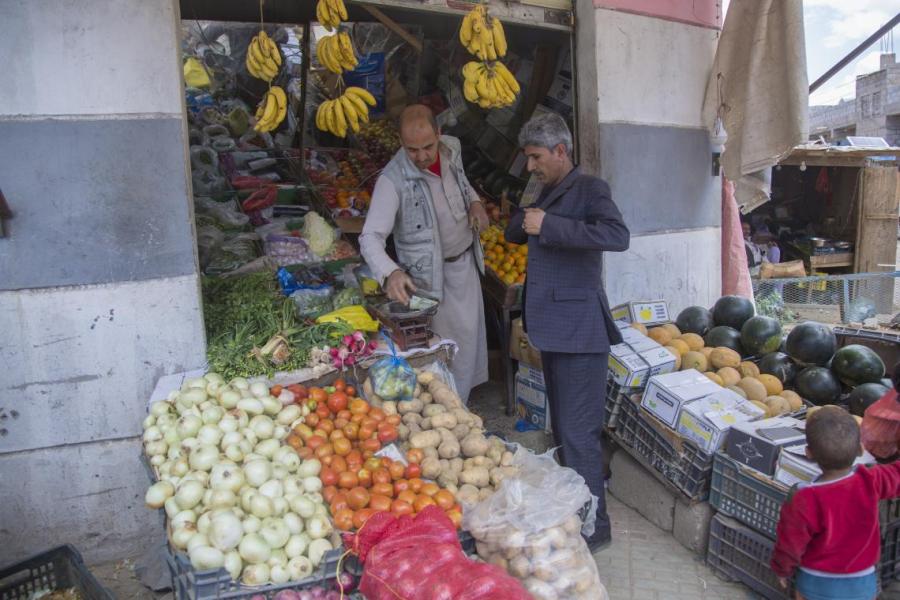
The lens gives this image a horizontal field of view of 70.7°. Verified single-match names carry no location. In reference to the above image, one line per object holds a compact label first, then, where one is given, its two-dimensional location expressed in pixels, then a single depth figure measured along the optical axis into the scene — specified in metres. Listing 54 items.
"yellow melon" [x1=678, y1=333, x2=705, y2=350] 4.26
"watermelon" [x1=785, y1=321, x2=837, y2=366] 3.94
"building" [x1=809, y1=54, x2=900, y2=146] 16.69
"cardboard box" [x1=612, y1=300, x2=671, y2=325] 4.64
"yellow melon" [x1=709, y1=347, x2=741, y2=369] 4.04
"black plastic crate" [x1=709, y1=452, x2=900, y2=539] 2.94
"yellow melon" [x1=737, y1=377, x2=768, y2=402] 3.72
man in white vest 3.73
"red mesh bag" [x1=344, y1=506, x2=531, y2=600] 1.80
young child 2.40
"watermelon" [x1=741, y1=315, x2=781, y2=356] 4.16
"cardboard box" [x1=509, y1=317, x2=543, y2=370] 4.65
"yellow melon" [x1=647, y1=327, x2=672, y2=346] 4.30
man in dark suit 3.01
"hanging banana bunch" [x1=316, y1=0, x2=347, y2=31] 3.59
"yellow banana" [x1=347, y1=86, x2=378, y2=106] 4.06
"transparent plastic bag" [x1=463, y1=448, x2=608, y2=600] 2.19
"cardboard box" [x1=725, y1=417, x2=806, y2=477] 3.03
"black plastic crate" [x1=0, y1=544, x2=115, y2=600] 2.73
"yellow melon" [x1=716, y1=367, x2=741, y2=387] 3.86
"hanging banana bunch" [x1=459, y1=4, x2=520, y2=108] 4.01
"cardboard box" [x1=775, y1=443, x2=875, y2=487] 2.83
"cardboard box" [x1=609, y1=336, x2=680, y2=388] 3.88
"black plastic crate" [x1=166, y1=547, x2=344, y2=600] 2.08
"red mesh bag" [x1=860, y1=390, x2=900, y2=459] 2.82
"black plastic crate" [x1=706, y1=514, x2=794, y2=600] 3.02
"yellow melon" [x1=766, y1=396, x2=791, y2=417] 3.56
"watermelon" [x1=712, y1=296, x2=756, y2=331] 4.49
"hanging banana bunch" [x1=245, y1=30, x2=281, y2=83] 3.66
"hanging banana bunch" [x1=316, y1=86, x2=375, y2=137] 4.04
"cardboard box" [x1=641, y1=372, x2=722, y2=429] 3.55
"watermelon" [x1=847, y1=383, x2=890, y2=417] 3.48
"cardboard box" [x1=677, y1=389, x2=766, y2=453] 3.33
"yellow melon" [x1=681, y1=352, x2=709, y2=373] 4.06
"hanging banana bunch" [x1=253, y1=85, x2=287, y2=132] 3.70
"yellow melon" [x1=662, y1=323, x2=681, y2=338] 4.39
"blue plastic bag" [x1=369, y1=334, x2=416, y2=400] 3.13
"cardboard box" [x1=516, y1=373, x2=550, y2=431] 4.62
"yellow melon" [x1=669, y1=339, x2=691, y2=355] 4.19
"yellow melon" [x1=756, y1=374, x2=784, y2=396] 3.79
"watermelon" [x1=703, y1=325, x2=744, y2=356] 4.29
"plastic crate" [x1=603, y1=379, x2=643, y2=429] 3.91
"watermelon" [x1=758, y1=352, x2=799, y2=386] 3.97
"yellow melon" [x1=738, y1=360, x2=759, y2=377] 3.95
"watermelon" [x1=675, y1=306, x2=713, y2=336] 4.59
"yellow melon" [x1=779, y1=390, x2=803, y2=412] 3.63
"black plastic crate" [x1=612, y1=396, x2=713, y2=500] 3.41
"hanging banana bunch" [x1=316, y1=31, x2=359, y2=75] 3.77
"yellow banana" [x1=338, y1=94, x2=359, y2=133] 4.03
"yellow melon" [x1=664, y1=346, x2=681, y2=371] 4.09
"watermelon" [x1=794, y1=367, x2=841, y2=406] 3.78
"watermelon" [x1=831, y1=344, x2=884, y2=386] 3.67
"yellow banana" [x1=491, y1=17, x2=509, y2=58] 4.05
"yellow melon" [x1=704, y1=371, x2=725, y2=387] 3.86
